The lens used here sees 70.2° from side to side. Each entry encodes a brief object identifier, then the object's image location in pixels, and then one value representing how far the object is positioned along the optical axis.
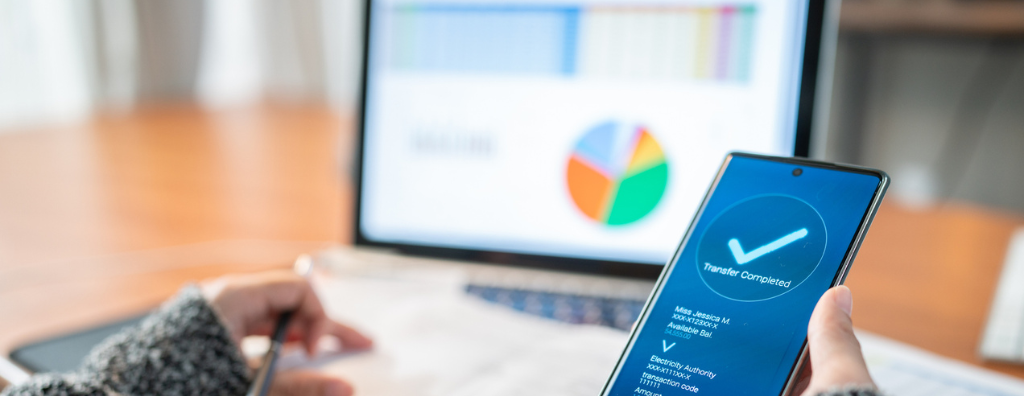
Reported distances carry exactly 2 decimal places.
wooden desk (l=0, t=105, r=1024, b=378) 0.61
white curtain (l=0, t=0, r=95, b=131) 2.11
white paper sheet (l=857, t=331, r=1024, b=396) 0.44
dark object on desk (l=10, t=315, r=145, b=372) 0.47
